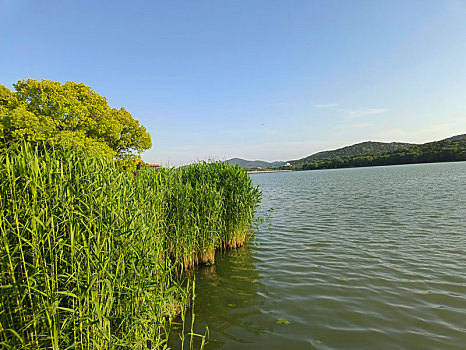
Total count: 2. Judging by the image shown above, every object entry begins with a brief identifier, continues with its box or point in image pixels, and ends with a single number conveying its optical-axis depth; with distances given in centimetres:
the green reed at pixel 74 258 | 282
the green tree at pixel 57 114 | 1866
